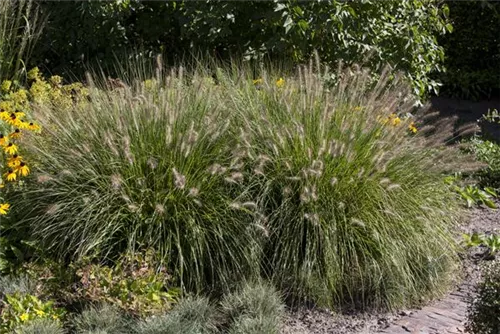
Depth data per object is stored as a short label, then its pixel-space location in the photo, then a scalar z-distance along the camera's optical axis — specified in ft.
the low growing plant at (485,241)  19.94
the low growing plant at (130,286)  15.40
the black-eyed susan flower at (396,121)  19.54
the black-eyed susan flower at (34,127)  17.99
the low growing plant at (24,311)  15.03
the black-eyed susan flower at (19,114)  17.75
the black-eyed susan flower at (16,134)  17.76
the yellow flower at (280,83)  20.61
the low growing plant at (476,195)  23.01
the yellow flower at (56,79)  21.38
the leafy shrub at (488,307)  14.01
